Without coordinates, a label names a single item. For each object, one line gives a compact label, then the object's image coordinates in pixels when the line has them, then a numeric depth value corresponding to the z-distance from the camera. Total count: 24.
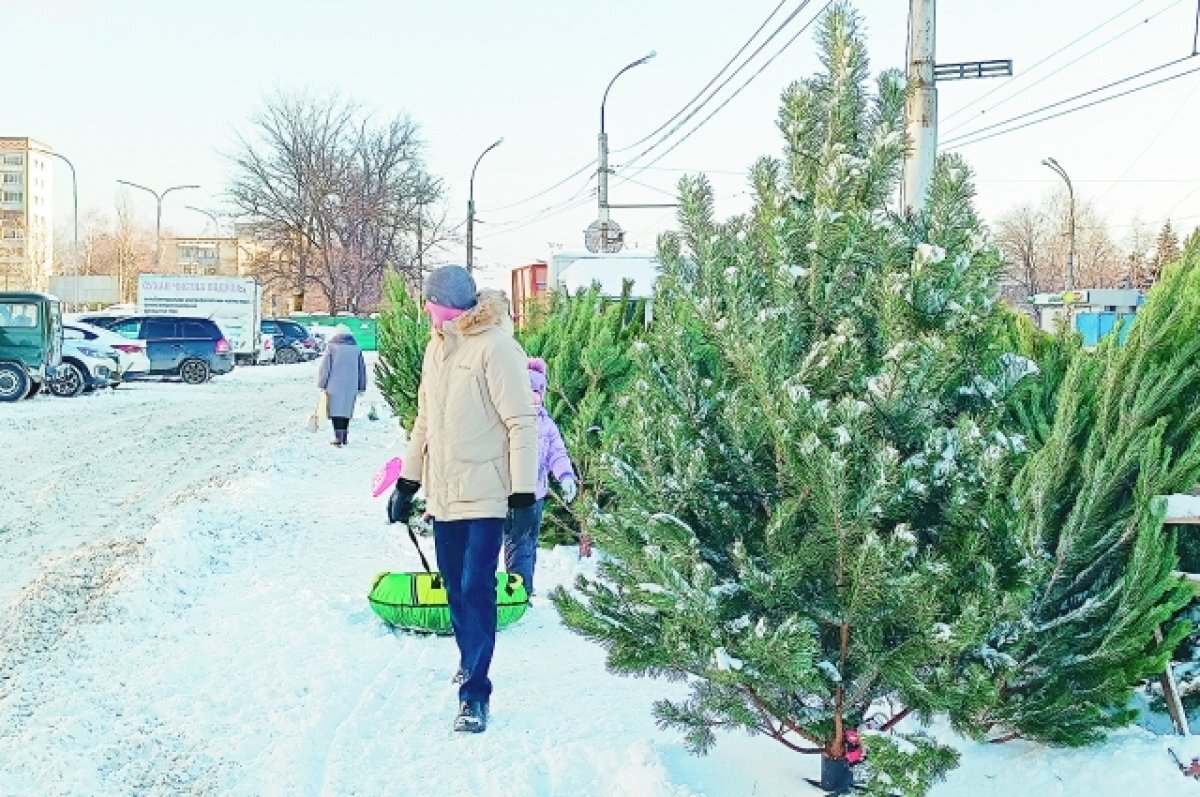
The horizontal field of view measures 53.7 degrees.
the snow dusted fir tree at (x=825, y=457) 3.14
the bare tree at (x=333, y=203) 58.78
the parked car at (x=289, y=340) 41.66
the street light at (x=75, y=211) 45.27
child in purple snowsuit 6.43
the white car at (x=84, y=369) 23.14
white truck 34.59
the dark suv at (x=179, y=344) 28.94
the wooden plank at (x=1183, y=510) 3.98
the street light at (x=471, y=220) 35.59
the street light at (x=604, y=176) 24.52
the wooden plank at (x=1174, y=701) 4.14
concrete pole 7.75
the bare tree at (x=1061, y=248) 72.88
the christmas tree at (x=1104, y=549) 3.60
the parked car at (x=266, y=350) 38.30
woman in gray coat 14.82
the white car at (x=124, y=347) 25.55
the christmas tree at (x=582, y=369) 7.82
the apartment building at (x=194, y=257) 91.03
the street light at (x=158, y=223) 51.38
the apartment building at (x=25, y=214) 65.75
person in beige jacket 4.64
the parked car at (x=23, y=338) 21.55
